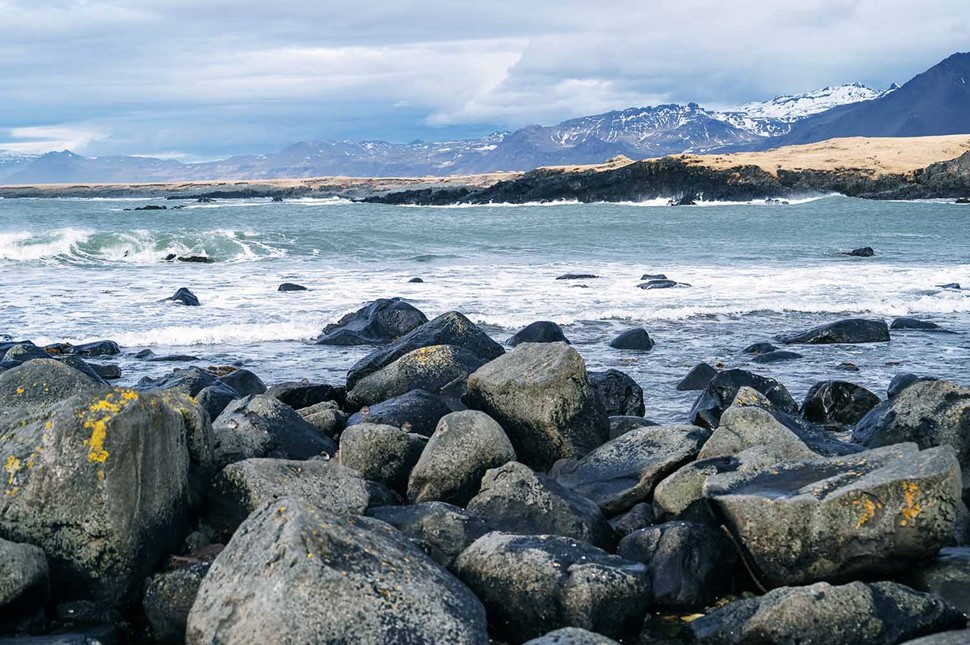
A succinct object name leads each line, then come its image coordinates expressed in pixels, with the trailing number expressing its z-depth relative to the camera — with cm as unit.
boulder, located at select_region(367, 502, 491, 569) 613
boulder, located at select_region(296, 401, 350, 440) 916
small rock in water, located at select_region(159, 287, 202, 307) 2064
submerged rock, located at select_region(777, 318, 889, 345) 1572
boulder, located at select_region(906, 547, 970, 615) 545
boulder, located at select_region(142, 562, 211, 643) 543
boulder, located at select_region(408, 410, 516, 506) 736
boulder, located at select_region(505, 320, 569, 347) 1534
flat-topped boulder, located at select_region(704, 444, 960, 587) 563
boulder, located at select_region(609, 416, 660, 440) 940
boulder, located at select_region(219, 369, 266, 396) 1132
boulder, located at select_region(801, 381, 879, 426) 1064
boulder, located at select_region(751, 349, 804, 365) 1423
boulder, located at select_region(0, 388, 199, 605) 566
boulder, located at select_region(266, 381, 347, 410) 1030
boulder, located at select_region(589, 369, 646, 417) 1082
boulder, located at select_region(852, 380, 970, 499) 831
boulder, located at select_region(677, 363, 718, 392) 1220
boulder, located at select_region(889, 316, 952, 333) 1725
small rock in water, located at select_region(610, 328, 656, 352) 1536
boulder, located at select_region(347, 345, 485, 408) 1045
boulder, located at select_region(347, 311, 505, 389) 1251
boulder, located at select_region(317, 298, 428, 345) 1591
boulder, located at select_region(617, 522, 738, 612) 581
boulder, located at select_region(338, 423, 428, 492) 771
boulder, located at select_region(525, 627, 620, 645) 458
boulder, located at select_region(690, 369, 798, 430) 1032
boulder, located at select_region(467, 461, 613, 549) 654
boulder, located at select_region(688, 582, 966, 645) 496
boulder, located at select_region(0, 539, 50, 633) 523
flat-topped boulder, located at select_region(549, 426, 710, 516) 746
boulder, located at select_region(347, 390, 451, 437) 891
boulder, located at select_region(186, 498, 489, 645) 457
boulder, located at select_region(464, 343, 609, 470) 865
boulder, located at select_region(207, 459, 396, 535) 646
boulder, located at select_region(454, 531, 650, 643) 536
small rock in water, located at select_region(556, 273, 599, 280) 2600
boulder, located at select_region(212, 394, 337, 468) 767
